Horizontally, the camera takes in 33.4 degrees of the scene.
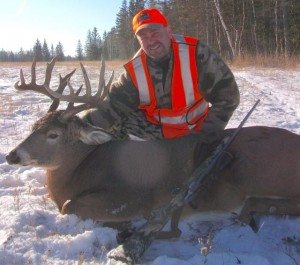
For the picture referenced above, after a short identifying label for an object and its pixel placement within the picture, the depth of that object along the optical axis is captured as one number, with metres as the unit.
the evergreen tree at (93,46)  89.03
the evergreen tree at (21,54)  118.18
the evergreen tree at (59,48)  121.19
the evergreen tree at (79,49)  115.49
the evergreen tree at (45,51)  86.88
